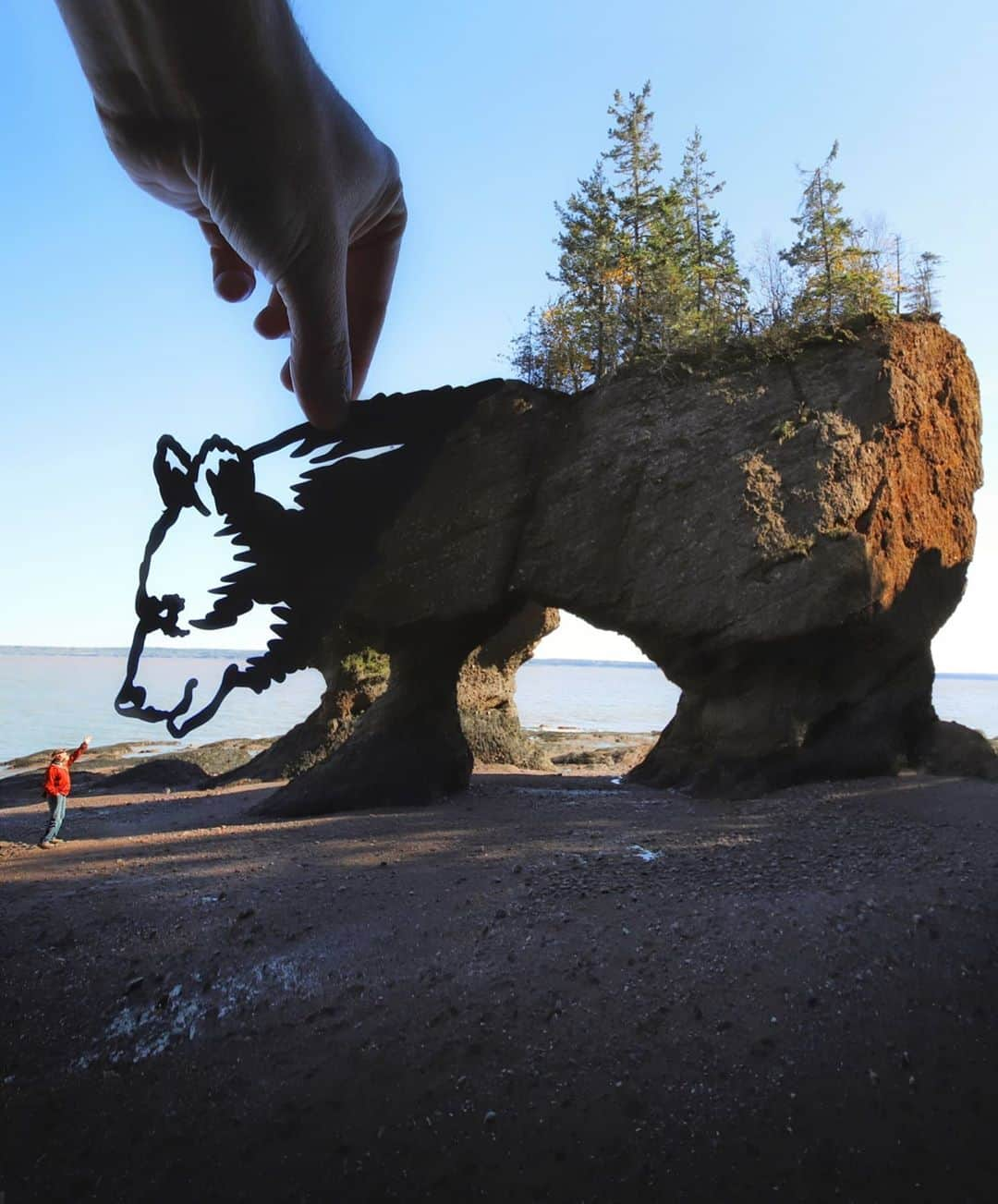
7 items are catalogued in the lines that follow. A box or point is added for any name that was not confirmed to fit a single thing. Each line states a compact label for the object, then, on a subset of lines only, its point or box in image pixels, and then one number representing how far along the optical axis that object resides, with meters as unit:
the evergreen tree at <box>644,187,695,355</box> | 9.79
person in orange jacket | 8.42
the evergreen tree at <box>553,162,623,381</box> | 11.39
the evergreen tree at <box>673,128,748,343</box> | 9.57
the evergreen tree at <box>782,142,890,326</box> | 9.39
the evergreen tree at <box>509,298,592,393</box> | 11.71
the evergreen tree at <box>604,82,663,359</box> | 10.88
